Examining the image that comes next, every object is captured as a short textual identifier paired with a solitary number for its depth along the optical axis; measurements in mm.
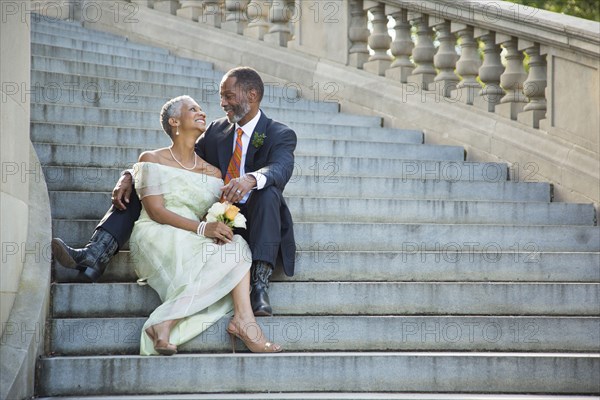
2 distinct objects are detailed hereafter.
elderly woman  6125
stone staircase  5941
